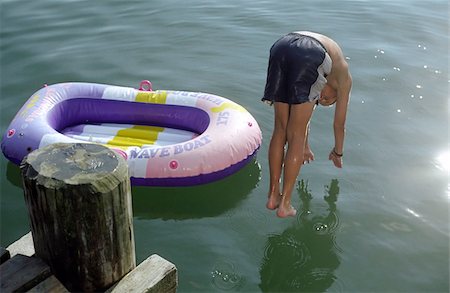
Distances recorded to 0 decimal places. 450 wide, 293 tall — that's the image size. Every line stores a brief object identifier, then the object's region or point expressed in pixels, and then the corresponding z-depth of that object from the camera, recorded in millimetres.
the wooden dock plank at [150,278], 2230
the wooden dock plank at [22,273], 2096
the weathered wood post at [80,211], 1947
